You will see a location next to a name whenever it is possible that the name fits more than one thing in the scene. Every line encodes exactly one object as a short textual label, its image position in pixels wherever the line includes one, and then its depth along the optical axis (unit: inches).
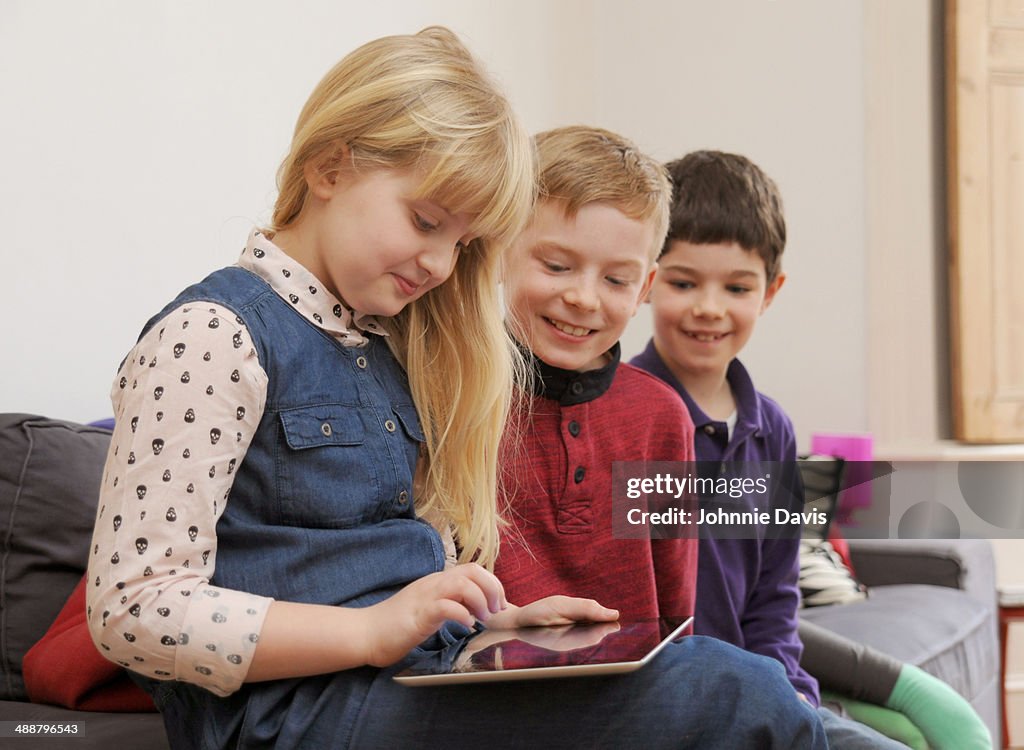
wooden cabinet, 146.4
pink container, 142.1
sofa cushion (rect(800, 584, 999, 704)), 90.7
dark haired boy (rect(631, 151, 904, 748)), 65.0
